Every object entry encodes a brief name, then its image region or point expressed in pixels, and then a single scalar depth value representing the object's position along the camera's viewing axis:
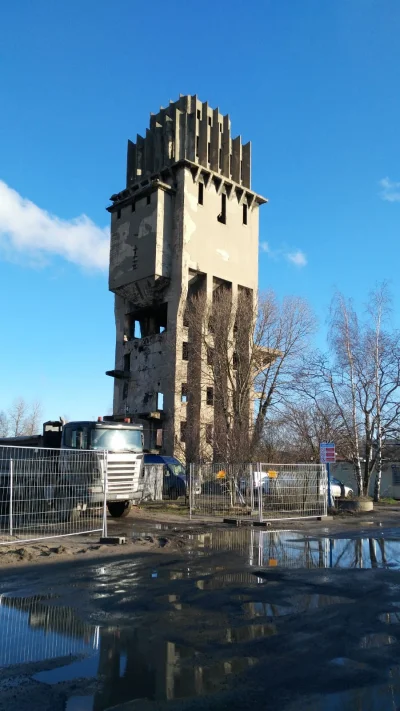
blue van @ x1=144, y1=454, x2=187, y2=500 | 30.53
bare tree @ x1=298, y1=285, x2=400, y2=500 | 30.06
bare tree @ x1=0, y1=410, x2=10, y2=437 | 89.16
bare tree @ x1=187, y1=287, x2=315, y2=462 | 31.81
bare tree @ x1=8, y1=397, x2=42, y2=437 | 85.69
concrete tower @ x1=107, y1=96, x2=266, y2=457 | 49.34
